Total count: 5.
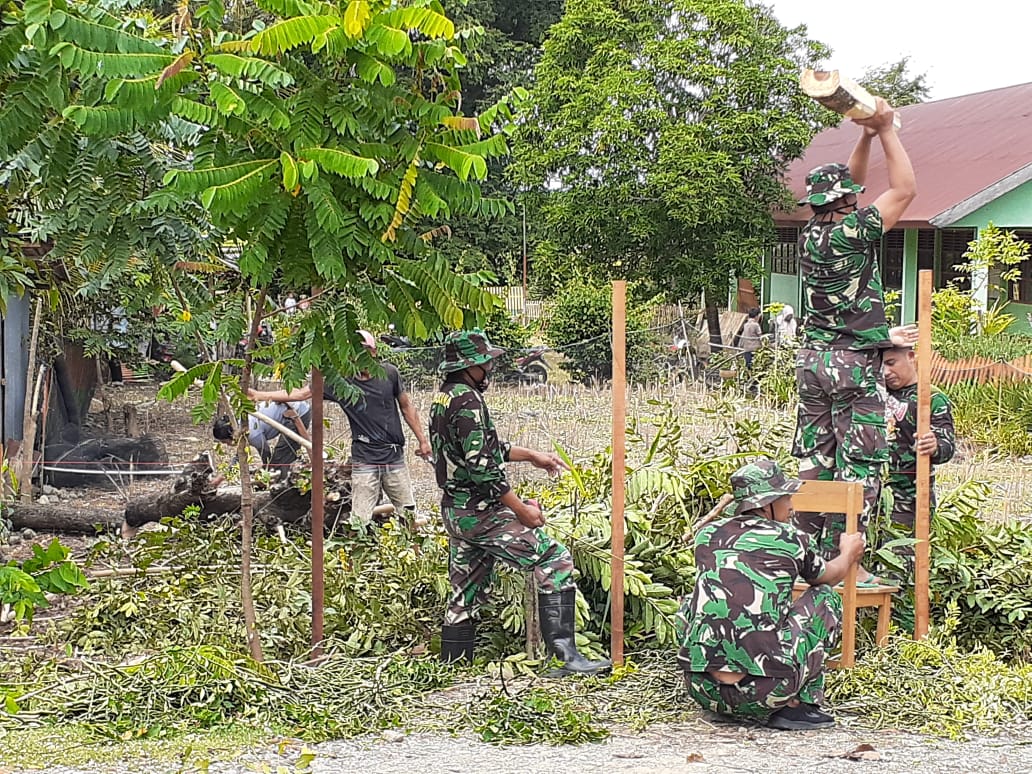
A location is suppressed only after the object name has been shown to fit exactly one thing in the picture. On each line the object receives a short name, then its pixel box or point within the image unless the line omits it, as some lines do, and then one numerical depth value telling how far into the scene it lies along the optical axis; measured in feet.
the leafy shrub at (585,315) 67.97
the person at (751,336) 71.15
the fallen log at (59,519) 32.89
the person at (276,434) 31.65
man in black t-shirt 30.81
